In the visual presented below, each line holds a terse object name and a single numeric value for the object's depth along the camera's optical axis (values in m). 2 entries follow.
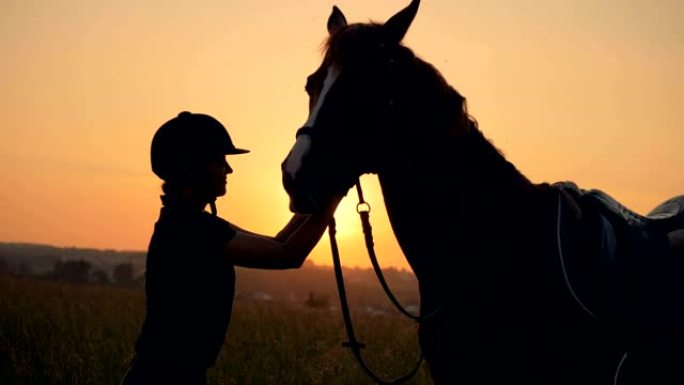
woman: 3.30
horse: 3.04
